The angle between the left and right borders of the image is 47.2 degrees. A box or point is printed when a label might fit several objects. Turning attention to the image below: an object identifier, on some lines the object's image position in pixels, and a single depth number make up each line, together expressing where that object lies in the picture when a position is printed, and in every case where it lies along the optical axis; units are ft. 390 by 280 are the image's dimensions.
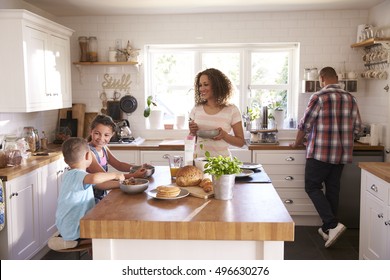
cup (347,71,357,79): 16.54
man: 13.99
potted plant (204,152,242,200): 7.45
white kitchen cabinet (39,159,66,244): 12.78
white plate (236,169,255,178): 9.31
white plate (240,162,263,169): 10.15
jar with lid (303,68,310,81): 16.94
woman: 11.13
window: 18.11
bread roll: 8.43
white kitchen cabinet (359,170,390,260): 9.89
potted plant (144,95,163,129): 17.98
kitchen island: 6.38
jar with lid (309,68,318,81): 16.72
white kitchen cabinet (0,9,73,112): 12.66
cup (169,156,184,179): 9.30
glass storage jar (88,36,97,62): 17.34
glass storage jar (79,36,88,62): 17.37
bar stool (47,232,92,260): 8.50
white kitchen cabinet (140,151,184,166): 16.24
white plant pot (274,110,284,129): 17.74
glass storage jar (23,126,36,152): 14.06
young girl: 9.48
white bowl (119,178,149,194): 8.04
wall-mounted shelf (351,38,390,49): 14.37
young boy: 8.27
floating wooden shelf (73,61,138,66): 17.16
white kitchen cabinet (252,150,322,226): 15.83
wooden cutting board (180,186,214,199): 7.69
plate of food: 7.57
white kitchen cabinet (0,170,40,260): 10.85
